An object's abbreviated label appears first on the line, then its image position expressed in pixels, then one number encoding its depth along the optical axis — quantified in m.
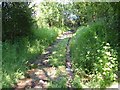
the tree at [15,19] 5.99
